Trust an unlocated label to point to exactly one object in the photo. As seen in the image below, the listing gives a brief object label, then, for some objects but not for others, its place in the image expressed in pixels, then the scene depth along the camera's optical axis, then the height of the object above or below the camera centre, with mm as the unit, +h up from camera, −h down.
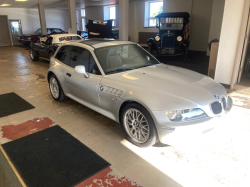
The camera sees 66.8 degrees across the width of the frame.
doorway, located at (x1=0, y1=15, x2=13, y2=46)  18203 +321
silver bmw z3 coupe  2422 -799
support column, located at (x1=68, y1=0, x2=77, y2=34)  12078 +1208
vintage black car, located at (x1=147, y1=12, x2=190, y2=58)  9336 -102
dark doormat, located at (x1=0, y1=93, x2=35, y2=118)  4258 -1629
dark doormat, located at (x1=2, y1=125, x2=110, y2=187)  2289 -1654
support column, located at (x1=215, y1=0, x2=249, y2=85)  4988 -103
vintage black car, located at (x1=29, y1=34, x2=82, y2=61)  8500 -429
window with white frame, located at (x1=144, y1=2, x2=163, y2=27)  16203 +1977
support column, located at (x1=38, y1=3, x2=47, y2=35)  15630 +1319
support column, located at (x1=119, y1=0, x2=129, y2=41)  8430 +730
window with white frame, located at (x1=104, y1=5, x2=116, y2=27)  19656 +2179
